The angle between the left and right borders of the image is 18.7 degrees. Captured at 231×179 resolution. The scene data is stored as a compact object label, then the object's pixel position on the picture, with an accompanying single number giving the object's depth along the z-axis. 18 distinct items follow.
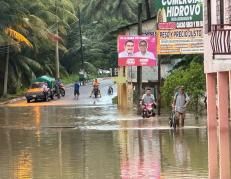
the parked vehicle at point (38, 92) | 59.12
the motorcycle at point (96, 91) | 60.97
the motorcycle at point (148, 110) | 32.91
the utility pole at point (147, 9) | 59.09
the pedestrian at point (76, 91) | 60.55
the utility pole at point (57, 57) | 74.19
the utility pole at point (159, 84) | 36.56
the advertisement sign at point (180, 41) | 32.25
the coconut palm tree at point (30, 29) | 55.91
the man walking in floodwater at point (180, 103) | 26.38
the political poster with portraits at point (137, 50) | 37.37
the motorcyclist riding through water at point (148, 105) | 32.25
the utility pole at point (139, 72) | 38.44
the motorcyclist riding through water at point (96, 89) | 60.22
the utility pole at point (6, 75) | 62.97
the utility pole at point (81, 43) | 89.41
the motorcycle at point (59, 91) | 64.56
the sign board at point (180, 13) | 30.31
